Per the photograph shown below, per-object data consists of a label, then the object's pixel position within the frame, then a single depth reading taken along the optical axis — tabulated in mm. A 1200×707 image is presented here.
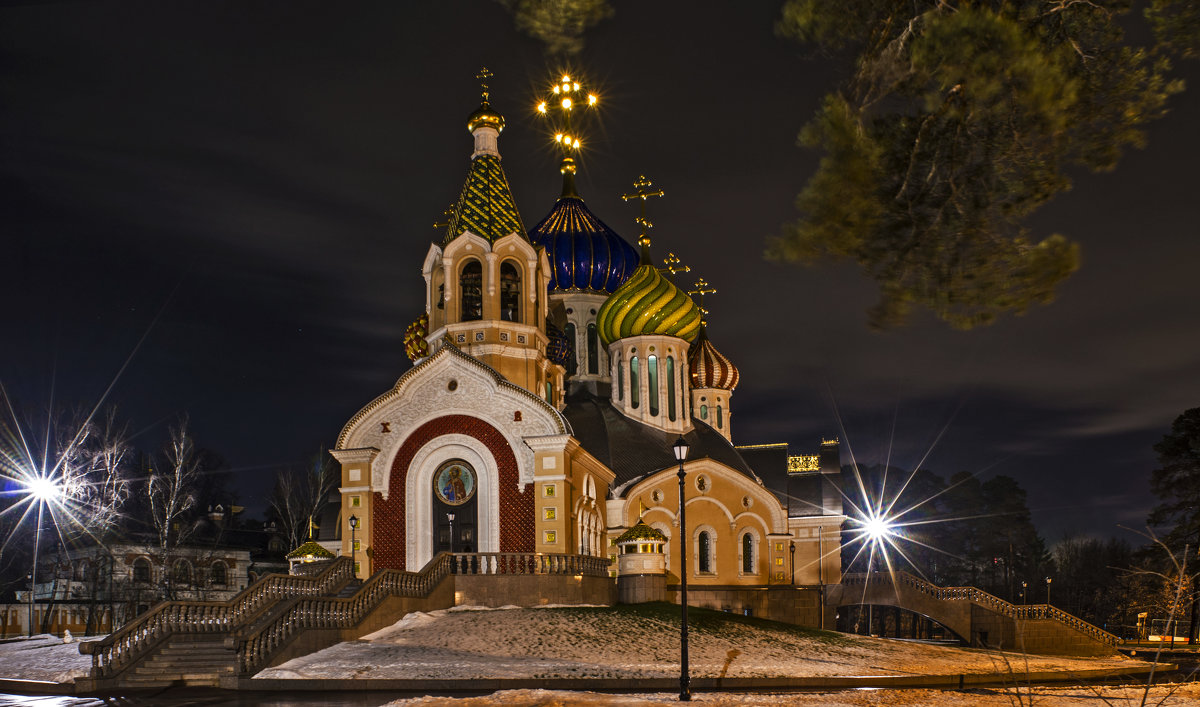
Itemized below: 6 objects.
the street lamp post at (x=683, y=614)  16295
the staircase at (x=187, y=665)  20438
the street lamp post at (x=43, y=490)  32656
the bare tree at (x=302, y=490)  47125
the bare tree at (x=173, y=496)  36938
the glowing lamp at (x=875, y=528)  50562
